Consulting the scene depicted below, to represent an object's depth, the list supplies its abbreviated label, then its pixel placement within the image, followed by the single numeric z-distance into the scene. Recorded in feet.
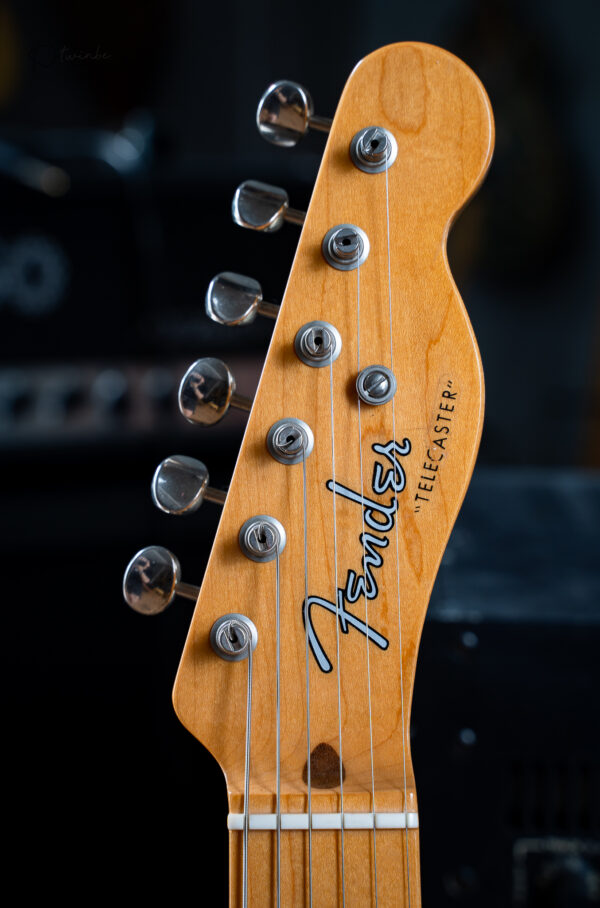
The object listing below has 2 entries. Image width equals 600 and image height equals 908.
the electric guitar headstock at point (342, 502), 1.50
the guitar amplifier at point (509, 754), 1.64
